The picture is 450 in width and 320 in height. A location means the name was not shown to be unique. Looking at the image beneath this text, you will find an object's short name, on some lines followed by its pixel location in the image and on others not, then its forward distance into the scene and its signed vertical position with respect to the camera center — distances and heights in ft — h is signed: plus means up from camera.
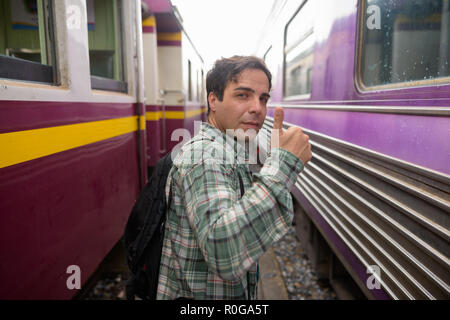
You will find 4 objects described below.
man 2.66 -0.72
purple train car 3.92 -0.42
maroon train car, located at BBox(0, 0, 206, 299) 4.20 -0.36
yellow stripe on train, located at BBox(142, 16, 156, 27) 15.93 +4.92
